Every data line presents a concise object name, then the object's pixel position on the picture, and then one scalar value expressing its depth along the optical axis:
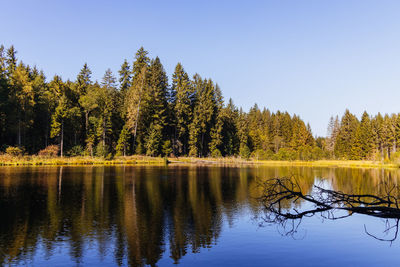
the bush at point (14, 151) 54.25
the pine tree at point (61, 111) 63.31
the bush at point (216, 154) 85.73
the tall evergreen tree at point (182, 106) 82.56
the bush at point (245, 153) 82.88
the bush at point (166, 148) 74.69
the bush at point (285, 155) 83.30
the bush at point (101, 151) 63.01
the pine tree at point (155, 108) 72.38
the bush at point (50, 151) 60.13
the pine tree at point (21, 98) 59.00
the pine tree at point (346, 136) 101.22
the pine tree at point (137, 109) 71.69
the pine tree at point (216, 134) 86.88
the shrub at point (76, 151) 65.38
